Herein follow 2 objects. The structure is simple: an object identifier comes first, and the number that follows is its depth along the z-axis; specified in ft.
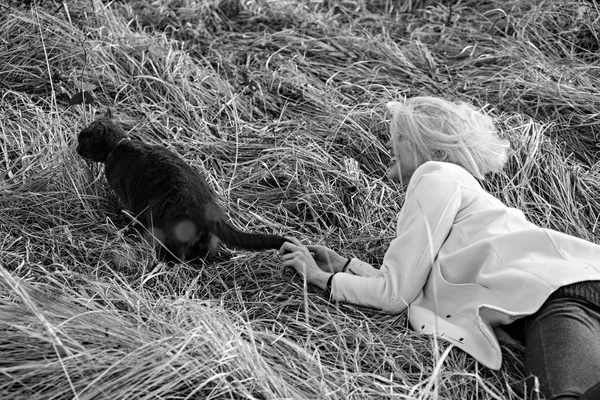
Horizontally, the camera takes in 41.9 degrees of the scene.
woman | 7.77
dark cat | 10.27
